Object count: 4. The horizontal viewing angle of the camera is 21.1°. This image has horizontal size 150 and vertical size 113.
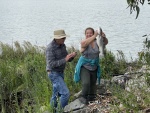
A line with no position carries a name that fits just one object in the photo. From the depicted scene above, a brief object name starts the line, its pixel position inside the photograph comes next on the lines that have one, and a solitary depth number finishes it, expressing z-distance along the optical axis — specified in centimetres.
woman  727
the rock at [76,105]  700
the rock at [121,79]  771
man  704
